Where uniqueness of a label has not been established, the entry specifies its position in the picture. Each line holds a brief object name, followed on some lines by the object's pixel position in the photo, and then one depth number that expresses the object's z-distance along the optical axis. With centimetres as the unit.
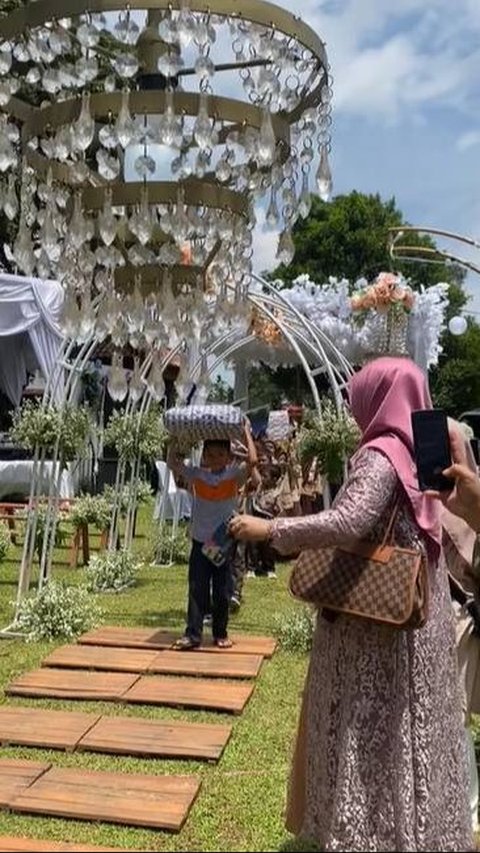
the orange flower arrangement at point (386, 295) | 959
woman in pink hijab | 277
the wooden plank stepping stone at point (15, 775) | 396
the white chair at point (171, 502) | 1146
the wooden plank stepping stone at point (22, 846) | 268
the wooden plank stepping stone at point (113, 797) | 379
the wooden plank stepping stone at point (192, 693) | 541
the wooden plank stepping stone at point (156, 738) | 459
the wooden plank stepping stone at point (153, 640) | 671
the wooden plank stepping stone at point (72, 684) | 553
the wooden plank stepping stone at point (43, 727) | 467
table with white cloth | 1372
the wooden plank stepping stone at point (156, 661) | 611
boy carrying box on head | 668
